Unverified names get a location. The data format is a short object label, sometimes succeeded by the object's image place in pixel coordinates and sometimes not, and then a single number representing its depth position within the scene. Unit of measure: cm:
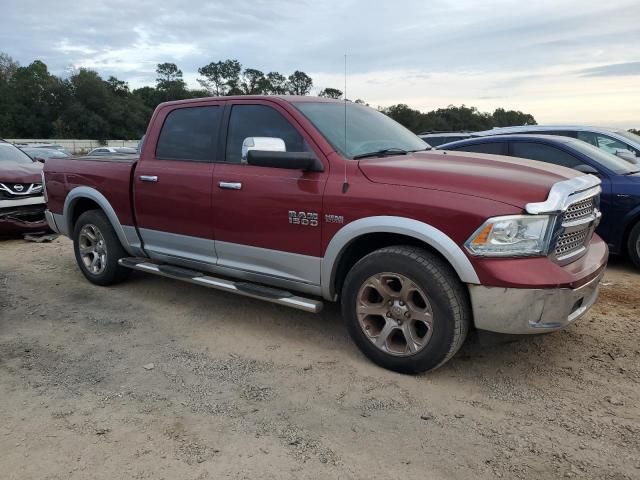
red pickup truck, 317
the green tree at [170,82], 8556
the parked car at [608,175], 592
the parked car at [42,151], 2218
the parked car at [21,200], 844
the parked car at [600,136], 799
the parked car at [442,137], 1048
